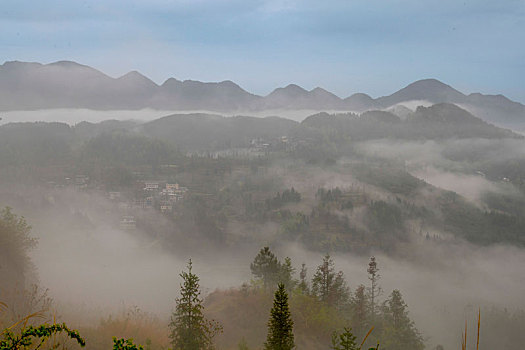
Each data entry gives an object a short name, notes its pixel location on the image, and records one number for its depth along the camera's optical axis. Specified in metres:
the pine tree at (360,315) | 62.12
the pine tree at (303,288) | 63.58
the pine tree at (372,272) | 68.44
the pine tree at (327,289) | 62.97
